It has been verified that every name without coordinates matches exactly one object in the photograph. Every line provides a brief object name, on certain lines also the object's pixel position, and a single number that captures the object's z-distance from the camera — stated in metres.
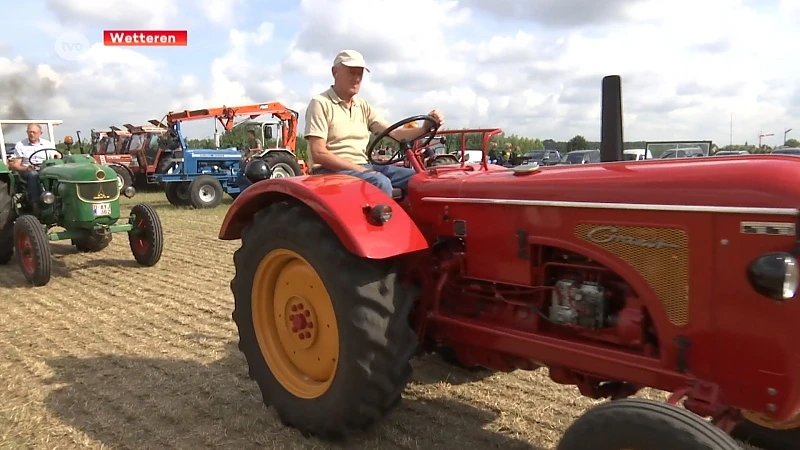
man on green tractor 7.19
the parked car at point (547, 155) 21.89
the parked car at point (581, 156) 16.50
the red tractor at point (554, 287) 1.89
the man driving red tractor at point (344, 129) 3.20
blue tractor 13.41
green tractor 6.60
